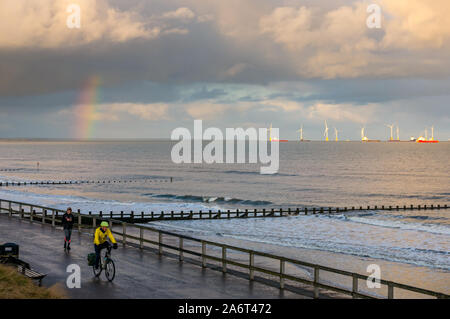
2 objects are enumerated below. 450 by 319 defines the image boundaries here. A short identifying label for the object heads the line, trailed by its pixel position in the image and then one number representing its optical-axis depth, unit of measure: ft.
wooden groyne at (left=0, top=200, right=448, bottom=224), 155.98
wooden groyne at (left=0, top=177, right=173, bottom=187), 339.01
